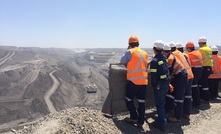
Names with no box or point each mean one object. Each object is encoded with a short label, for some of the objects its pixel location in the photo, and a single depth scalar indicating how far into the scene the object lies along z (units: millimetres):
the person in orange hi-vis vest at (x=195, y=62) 8750
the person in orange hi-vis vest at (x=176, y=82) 7125
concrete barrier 7188
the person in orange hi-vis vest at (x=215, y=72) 10288
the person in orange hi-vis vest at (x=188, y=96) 7703
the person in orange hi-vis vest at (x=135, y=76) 6461
